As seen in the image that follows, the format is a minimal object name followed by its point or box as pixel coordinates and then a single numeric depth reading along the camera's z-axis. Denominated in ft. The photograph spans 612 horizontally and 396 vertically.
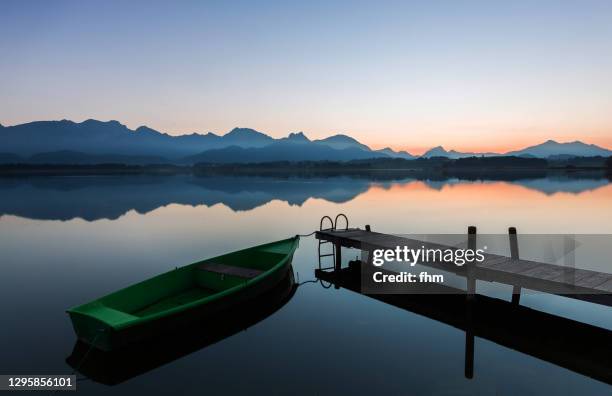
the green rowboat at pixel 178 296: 34.68
